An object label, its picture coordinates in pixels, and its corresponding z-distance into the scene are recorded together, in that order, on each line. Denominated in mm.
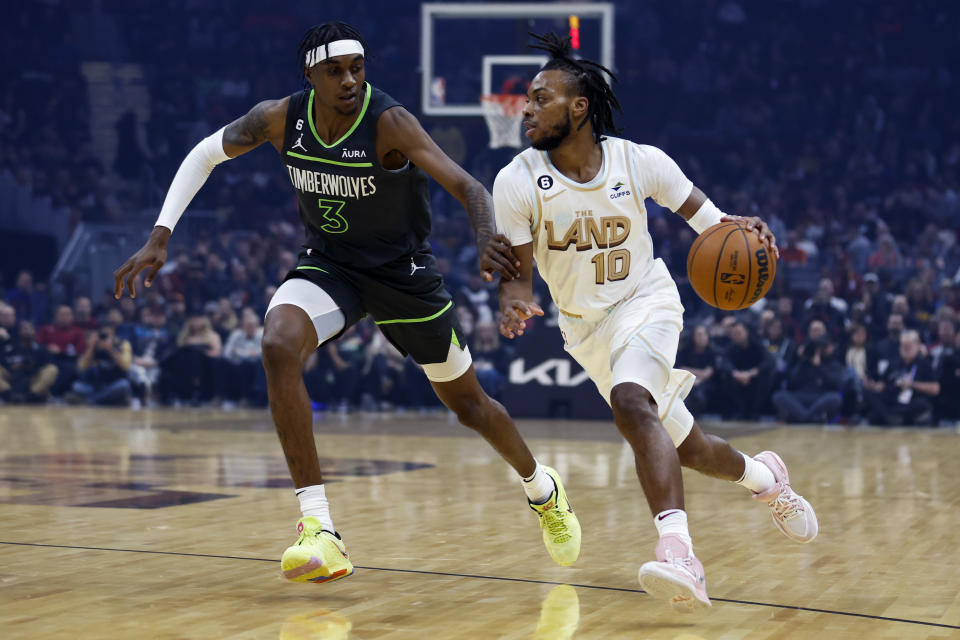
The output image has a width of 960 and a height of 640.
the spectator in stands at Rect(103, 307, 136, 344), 14945
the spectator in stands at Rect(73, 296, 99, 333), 15148
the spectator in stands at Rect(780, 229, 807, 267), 15797
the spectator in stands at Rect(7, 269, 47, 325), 15891
